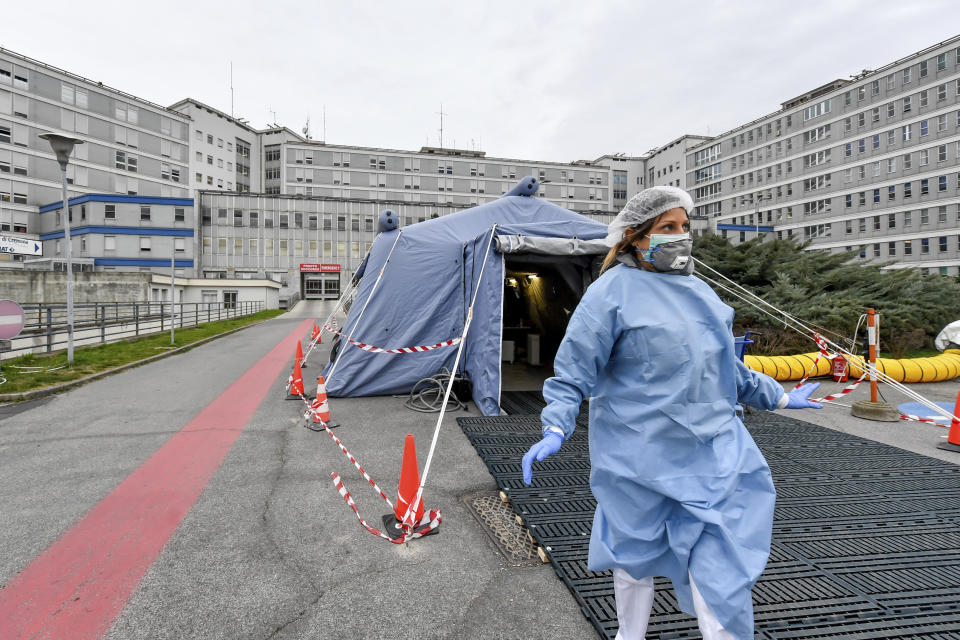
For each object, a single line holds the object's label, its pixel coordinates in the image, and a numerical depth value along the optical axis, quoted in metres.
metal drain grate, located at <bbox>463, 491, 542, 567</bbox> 3.13
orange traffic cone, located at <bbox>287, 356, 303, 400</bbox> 7.65
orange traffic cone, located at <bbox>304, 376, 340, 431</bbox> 5.84
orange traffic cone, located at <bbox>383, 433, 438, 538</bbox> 3.47
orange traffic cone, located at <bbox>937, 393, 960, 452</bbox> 5.46
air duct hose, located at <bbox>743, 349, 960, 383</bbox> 8.99
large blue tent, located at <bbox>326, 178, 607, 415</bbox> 6.77
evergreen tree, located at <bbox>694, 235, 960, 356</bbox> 10.98
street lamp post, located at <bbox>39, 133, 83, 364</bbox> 9.38
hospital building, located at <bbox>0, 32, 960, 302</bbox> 42.59
